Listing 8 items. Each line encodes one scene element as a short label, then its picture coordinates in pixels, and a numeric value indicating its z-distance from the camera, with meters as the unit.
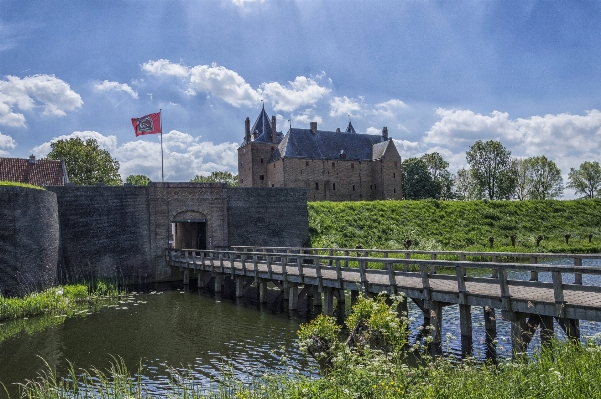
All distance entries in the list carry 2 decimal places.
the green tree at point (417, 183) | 60.03
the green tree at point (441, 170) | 68.56
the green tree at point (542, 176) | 68.25
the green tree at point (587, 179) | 72.75
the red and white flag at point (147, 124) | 26.45
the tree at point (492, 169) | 60.91
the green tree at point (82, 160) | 46.25
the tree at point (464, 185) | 66.94
